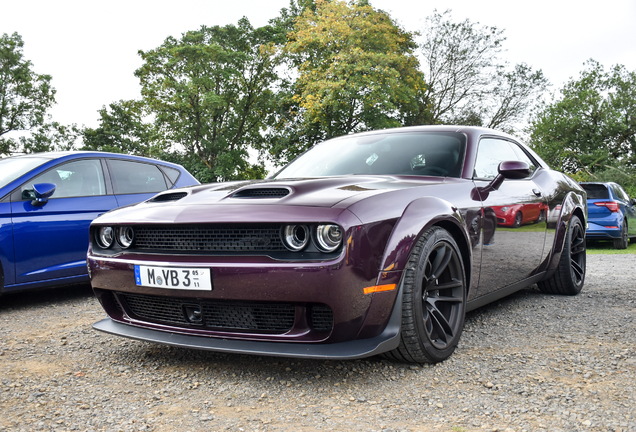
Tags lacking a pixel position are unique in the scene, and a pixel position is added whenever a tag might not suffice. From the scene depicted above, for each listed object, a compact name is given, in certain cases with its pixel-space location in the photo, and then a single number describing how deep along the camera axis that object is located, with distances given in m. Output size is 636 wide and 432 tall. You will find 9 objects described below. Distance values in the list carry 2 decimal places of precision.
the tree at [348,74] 23.16
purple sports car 2.25
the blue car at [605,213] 11.56
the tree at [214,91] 27.16
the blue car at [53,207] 4.33
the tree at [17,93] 33.22
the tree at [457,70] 27.42
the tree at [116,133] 46.25
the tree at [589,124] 36.97
